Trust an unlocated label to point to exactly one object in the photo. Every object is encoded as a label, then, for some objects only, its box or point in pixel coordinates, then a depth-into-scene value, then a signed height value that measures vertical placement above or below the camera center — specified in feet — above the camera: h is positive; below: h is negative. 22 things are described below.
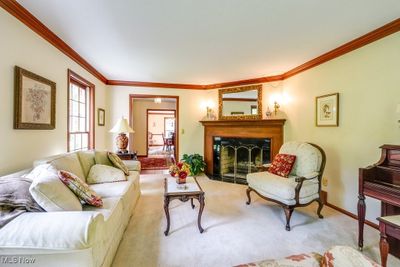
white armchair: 8.27 -2.20
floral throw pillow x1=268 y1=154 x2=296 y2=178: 9.79 -1.59
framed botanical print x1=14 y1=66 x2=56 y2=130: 6.75 +1.07
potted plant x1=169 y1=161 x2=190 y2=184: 8.46 -1.68
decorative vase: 8.54 -2.04
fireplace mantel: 13.93 +0.11
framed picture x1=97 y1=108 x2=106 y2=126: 14.55 +1.06
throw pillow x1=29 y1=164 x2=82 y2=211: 4.69 -1.53
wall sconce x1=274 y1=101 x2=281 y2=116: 14.30 +1.87
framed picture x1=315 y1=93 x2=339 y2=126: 9.90 +1.19
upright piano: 6.37 -1.57
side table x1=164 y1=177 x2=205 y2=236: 7.58 -2.36
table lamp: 13.20 -0.20
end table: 13.53 -1.66
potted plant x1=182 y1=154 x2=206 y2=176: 16.31 -2.50
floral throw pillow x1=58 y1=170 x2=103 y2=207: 5.73 -1.72
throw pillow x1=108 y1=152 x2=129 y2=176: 9.91 -1.56
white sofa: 3.83 -2.09
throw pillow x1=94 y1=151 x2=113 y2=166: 9.89 -1.34
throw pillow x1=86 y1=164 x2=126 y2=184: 8.56 -1.90
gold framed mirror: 14.99 +2.27
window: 11.24 +1.07
